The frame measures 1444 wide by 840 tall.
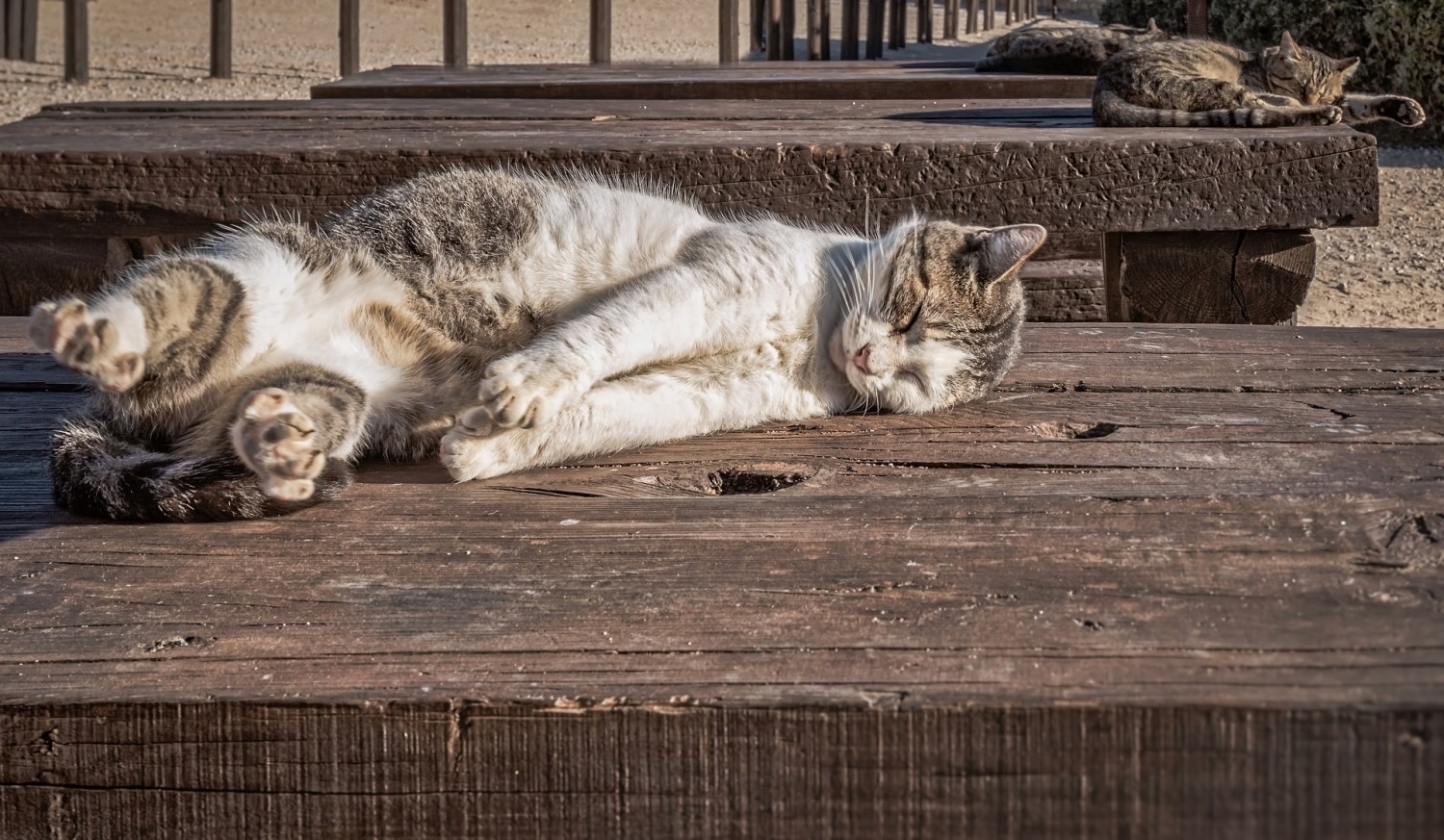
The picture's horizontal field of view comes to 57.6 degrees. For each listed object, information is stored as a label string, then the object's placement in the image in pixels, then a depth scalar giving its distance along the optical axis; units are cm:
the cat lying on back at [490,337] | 189
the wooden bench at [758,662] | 120
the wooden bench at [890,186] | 305
